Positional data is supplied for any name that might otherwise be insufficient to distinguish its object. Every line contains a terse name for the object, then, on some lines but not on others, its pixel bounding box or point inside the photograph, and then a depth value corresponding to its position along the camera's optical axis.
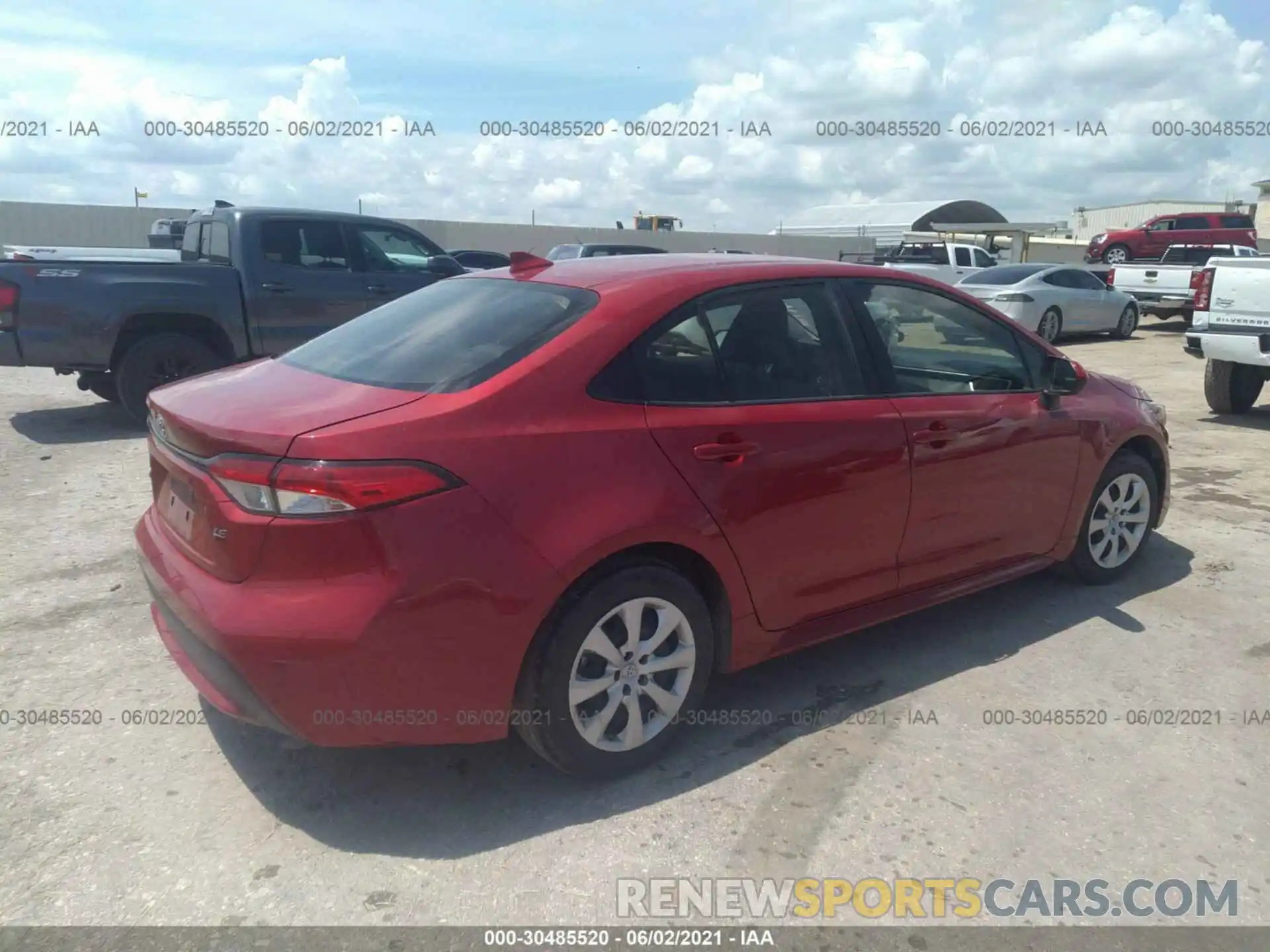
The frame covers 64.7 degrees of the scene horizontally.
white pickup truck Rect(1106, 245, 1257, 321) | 18.94
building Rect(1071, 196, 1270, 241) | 52.81
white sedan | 16.39
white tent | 41.69
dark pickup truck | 7.70
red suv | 26.89
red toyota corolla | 2.73
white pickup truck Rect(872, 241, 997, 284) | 21.31
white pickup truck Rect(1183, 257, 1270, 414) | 8.41
